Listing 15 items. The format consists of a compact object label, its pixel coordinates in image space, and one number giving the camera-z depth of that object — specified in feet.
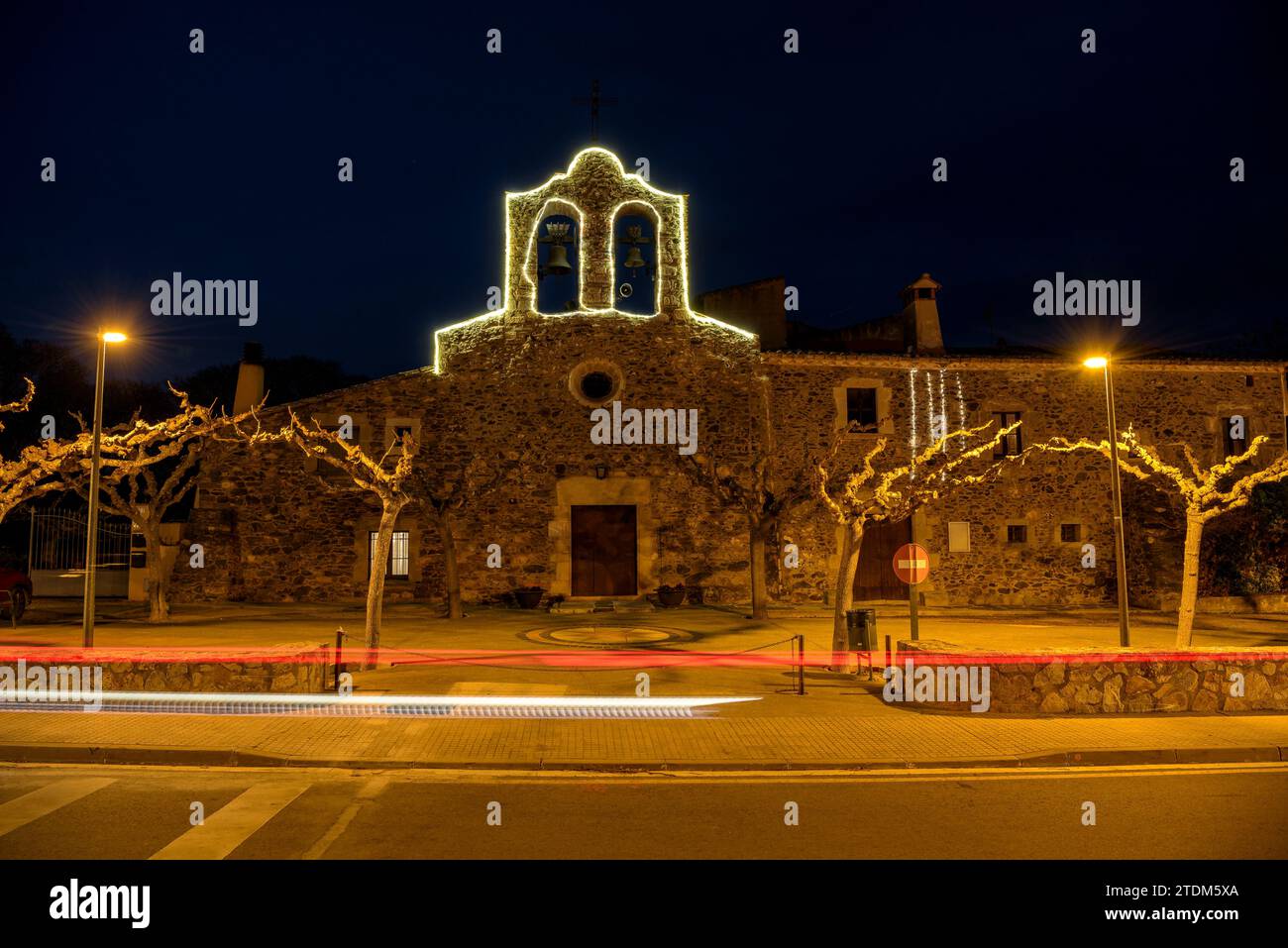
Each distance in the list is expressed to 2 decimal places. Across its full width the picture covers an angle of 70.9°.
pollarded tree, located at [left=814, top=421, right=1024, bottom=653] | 46.55
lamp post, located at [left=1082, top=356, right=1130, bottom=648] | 42.80
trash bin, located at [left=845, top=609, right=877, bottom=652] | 44.50
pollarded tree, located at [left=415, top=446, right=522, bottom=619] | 66.03
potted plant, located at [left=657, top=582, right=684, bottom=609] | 73.72
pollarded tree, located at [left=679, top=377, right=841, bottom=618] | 67.87
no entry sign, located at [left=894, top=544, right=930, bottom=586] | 42.96
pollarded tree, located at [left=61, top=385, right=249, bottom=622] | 55.52
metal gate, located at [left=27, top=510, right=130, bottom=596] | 81.46
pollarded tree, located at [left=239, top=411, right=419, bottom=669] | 45.09
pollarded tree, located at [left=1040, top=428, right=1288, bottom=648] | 41.75
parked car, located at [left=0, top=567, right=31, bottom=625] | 61.00
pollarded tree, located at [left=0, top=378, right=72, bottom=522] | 49.14
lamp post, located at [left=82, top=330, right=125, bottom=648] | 42.91
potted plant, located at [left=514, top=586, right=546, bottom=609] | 73.67
